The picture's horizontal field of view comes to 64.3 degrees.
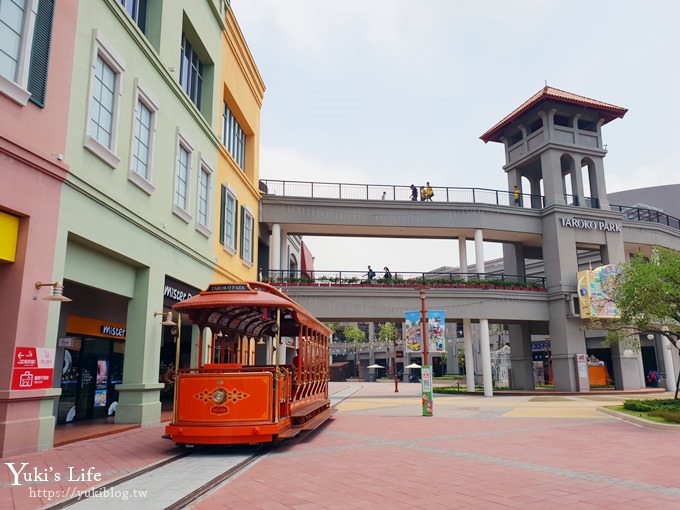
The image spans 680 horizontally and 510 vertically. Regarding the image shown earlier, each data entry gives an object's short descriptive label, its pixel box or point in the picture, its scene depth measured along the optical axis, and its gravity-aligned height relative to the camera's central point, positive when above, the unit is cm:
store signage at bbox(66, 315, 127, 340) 1419 +94
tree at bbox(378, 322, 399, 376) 6512 +314
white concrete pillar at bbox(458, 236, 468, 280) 3095 +602
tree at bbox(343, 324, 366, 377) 6959 +291
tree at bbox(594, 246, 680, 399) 1645 +197
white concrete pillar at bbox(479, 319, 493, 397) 2836 -17
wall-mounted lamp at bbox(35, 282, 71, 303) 941 +123
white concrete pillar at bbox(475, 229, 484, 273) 2916 +576
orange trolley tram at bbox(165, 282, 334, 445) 991 -42
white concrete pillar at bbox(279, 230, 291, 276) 2933 +587
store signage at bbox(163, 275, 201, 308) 1570 +206
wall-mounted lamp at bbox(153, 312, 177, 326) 1303 +111
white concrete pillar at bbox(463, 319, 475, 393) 2939 +10
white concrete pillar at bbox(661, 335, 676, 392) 3117 -65
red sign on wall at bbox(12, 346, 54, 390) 894 -11
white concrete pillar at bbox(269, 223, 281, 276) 2802 +575
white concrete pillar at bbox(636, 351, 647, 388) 3036 -73
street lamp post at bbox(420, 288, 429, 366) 1789 +68
